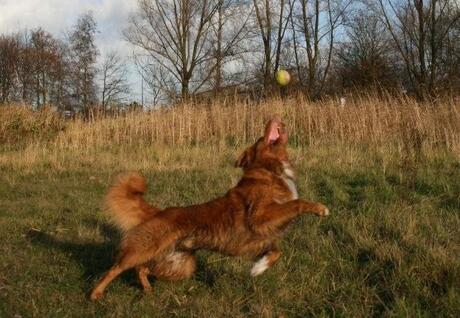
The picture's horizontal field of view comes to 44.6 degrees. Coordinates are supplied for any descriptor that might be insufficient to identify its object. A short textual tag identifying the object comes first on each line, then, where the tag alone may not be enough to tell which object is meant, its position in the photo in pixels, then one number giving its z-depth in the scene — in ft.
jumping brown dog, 14.44
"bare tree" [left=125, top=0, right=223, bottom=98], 114.93
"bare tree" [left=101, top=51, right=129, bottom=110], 131.23
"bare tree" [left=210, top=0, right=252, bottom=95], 116.26
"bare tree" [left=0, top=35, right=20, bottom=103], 129.21
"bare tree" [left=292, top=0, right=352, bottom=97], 123.34
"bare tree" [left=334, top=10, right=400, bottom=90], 112.78
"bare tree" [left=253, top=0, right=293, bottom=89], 118.11
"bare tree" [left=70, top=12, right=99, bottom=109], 127.76
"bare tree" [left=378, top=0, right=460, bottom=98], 100.37
